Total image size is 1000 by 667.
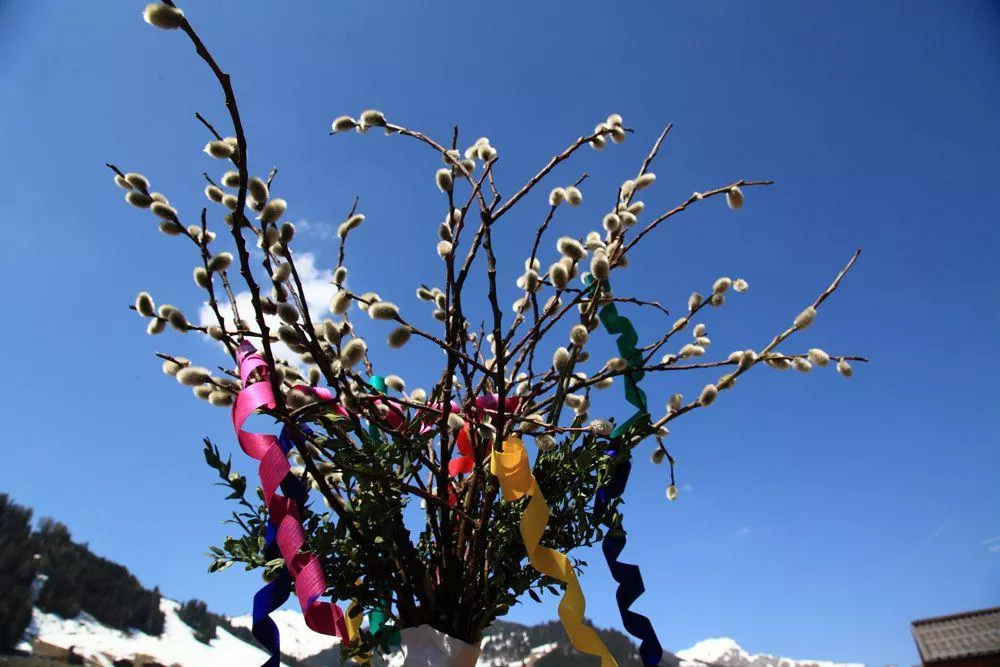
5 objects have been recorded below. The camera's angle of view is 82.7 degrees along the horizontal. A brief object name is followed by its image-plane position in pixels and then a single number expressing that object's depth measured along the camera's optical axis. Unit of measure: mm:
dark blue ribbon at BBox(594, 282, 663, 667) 831
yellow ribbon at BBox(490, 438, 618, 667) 691
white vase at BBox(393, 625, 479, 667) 729
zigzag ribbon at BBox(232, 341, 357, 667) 698
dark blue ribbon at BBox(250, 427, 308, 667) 745
